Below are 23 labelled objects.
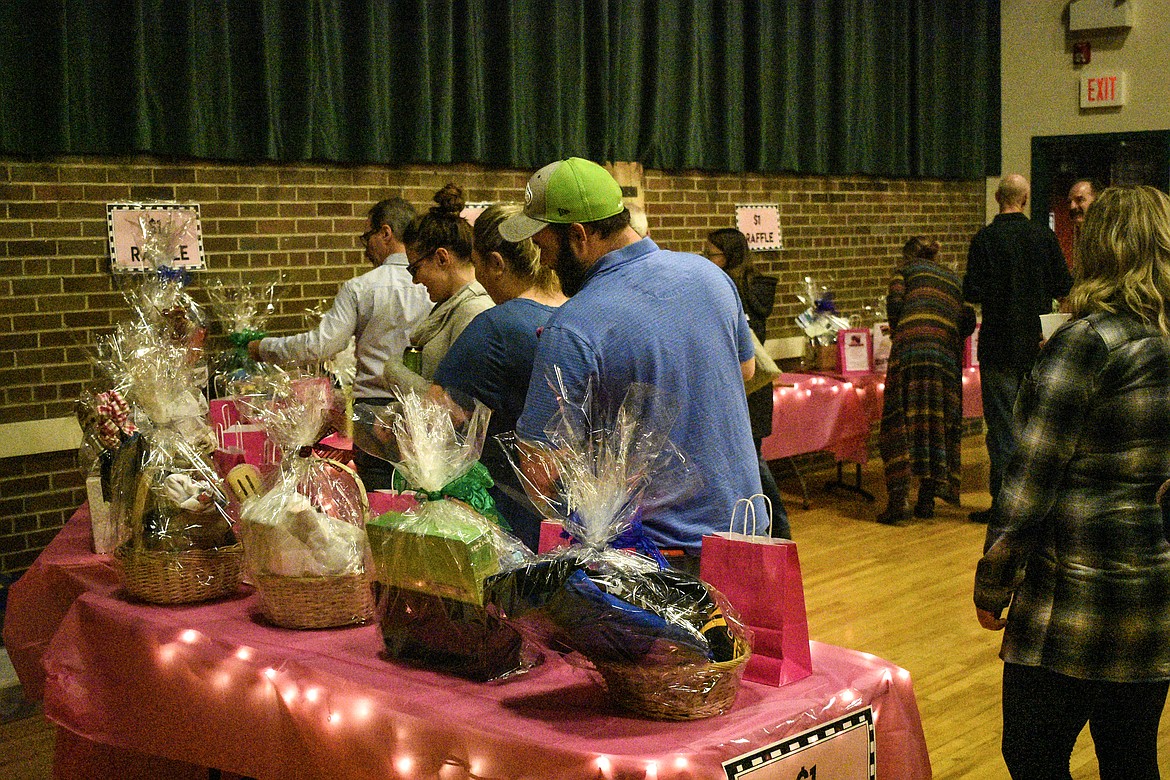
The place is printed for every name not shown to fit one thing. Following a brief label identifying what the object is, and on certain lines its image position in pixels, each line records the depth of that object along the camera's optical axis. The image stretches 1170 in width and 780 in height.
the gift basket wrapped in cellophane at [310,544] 2.11
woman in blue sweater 2.61
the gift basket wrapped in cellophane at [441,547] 1.82
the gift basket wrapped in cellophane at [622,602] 1.60
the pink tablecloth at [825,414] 6.23
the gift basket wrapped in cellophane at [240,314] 4.61
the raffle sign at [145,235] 4.68
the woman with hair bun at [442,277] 3.18
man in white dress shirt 4.29
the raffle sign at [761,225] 7.32
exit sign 8.65
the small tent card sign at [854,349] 6.70
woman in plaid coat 2.05
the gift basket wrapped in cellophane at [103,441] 2.88
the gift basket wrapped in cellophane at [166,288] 3.94
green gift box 1.80
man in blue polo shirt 2.11
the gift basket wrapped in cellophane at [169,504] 2.37
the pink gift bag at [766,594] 1.74
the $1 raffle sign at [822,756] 1.62
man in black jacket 5.95
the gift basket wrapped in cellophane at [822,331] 6.86
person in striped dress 6.07
